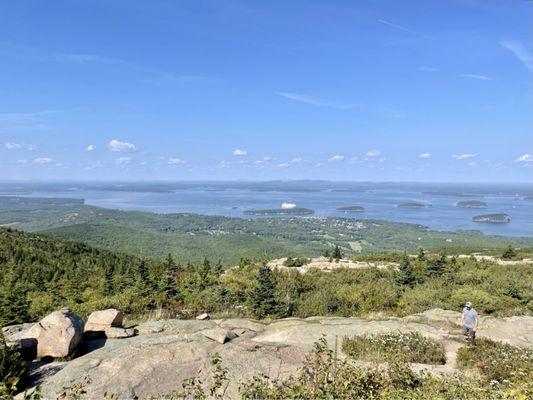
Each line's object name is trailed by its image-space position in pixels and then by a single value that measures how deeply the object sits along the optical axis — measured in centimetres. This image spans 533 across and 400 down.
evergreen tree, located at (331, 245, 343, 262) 4581
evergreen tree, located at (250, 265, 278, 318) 1919
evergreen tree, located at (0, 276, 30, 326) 1653
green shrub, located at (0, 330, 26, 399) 882
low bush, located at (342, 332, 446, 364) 1125
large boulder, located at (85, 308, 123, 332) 1329
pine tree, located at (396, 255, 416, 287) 2823
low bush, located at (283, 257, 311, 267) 4309
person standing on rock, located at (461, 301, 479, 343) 1320
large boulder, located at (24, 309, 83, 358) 1065
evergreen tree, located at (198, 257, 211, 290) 2732
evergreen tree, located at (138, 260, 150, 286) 2588
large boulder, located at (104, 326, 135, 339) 1256
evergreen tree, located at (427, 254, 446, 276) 3043
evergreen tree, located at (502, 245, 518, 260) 4107
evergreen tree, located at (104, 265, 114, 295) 2718
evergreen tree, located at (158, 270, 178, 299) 2265
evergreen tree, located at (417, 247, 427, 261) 3689
